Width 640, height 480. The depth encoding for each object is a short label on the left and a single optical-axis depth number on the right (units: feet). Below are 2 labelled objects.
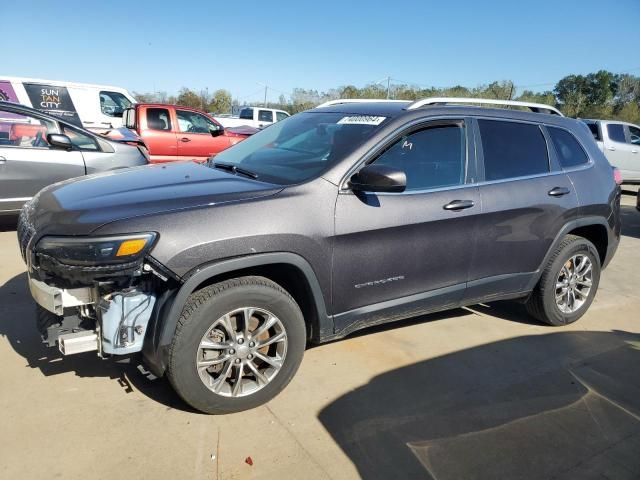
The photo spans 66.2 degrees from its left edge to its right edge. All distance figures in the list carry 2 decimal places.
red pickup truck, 36.01
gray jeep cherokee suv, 8.02
